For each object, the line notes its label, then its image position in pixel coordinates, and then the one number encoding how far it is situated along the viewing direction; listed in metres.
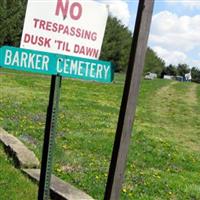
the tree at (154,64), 126.64
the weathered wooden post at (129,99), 4.14
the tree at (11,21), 52.66
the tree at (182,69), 181.38
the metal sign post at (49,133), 4.63
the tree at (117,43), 85.47
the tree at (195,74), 174.73
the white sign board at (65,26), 4.33
